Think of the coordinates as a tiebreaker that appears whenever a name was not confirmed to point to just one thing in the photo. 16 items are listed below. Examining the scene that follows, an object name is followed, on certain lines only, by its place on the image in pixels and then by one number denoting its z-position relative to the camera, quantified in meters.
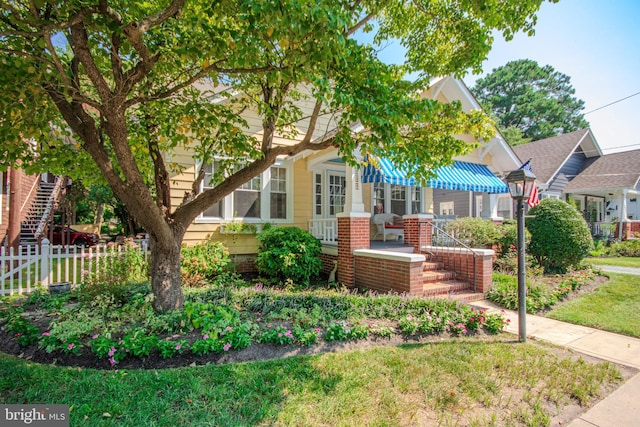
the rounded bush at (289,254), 7.70
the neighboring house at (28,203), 9.47
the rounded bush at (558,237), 8.80
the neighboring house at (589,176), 17.39
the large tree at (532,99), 39.25
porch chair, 11.48
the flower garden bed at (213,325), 3.80
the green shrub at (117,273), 5.24
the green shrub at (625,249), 14.52
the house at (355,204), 7.45
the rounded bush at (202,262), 7.51
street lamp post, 4.77
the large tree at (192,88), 3.34
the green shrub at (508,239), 9.52
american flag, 5.05
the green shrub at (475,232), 9.32
